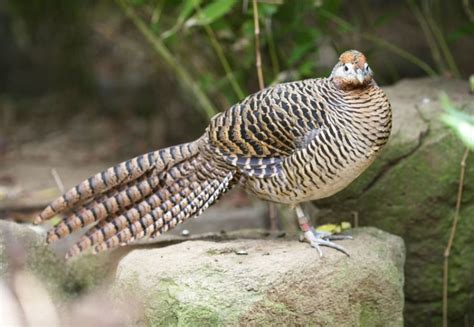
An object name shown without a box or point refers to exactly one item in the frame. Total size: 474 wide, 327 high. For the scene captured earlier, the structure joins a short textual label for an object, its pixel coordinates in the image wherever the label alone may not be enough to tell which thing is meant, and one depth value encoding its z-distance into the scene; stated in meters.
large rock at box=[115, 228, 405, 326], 7.38
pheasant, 7.91
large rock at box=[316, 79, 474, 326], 9.33
